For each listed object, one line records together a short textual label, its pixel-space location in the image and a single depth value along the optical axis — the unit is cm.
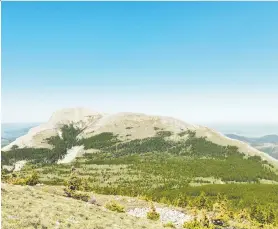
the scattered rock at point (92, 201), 10204
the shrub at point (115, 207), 8619
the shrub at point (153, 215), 9525
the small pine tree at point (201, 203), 15360
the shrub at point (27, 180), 11605
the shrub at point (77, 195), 10319
